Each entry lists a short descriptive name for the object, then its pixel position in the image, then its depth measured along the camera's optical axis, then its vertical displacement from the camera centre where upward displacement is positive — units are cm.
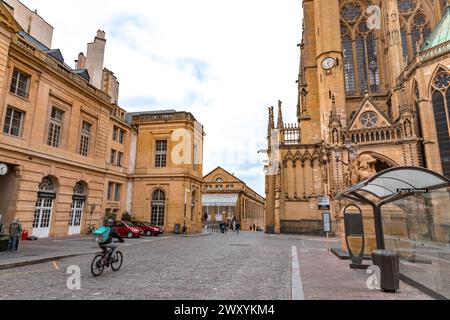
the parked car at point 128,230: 2391 -164
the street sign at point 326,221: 1821 -54
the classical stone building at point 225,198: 6194 +307
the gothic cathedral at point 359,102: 2905 +1289
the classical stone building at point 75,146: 1783 +565
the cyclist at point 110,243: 863 -99
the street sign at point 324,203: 1853 +66
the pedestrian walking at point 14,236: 1263 -118
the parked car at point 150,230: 2650 -177
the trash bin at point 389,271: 669 -136
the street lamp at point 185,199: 3137 +131
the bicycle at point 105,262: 823 -157
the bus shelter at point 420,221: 698 -21
